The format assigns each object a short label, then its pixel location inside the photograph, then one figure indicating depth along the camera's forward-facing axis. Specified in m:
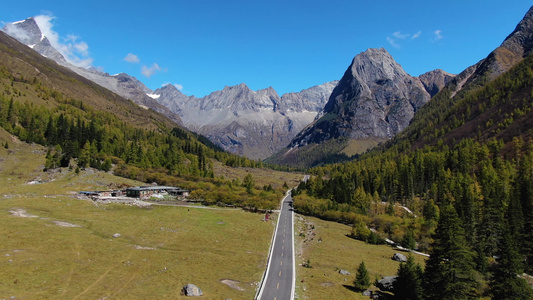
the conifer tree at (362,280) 52.69
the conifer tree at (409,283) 47.69
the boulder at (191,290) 41.78
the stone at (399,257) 76.19
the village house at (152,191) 118.12
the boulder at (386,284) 54.05
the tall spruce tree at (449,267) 43.97
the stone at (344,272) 60.72
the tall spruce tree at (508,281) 44.66
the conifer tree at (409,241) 90.00
